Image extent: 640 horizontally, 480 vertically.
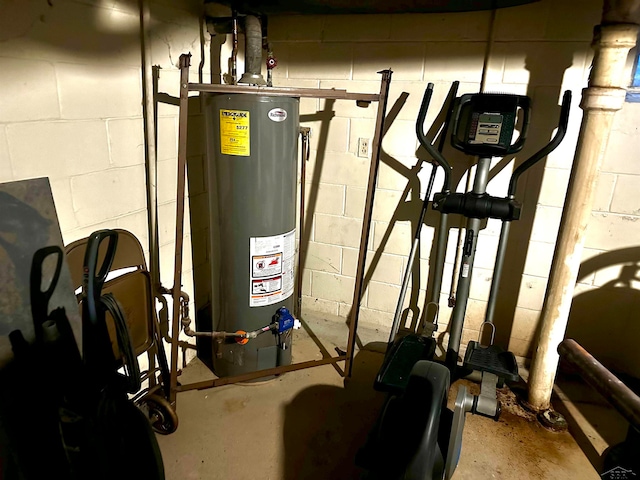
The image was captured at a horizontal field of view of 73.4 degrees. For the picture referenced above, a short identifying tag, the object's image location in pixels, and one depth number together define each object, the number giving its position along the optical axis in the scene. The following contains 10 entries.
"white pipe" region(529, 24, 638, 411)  1.52
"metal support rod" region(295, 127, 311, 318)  2.07
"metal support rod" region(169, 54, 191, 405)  1.47
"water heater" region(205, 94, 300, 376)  1.67
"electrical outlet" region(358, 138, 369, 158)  2.26
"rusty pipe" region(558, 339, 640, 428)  0.70
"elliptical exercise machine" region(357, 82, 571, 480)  1.08
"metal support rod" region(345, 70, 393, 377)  1.64
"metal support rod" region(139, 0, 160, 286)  1.63
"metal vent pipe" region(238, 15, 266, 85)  1.83
